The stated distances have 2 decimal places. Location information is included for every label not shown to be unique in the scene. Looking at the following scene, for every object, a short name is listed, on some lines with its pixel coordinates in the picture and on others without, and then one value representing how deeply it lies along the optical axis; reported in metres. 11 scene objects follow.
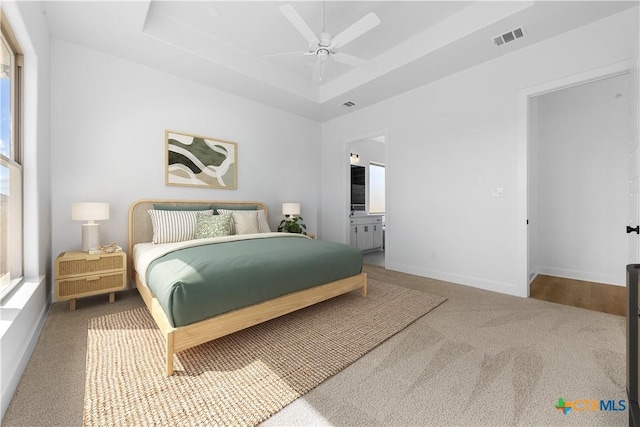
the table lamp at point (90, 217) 2.60
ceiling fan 2.18
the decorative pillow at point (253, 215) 3.57
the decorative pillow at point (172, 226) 3.07
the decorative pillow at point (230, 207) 3.77
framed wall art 3.57
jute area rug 1.31
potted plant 4.49
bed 1.66
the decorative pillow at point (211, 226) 3.19
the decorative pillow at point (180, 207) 3.34
